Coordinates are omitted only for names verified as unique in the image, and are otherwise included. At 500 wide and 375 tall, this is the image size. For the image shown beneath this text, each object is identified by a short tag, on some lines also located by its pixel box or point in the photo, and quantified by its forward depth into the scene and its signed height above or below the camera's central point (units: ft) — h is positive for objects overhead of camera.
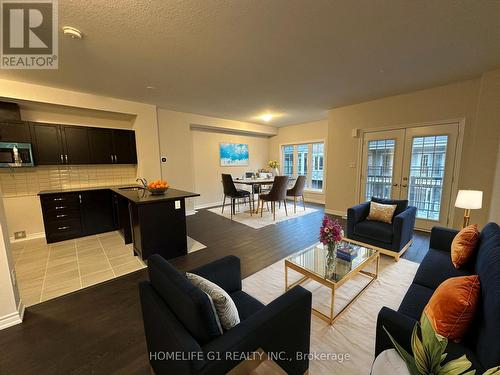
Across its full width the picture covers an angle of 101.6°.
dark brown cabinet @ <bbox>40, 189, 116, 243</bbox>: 11.34 -2.99
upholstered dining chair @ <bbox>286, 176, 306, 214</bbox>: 17.44 -2.24
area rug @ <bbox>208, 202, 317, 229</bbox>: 14.79 -4.26
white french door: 11.74 -0.25
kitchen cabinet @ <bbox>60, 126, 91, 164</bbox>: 12.14 +1.15
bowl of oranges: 9.83 -1.18
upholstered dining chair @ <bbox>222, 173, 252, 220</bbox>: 16.13 -2.26
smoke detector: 6.26 +4.08
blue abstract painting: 20.86 +0.94
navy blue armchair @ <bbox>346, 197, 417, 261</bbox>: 8.69 -2.98
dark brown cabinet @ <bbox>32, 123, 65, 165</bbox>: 11.35 +1.08
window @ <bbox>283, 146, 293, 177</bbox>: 24.03 +0.33
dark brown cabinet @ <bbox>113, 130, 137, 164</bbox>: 13.82 +1.12
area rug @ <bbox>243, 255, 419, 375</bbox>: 4.66 -4.40
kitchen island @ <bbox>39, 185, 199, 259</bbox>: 9.00 -2.78
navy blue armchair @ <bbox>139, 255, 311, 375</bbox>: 2.69 -2.47
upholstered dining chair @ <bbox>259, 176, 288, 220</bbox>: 15.30 -2.13
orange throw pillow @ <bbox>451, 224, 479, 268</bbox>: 5.54 -2.29
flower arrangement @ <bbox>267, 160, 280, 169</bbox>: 20.56 -0.21
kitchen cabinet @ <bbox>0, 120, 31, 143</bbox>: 10.55 +1.67
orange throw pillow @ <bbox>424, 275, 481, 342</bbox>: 3.24 -2.34
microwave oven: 10.52 +0.43
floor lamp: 7.66 -1.43
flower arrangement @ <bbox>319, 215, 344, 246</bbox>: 6.40 -2.20
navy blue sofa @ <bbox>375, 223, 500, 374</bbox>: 2.83 -2.65
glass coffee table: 5.85 -3.31
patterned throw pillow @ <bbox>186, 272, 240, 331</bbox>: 3.25 -2.29
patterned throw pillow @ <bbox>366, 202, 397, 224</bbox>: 9.56 -2.34
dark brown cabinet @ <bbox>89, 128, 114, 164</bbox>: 13.01 +1.14
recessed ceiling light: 17.65 +4.12
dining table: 16.27 -1.48
